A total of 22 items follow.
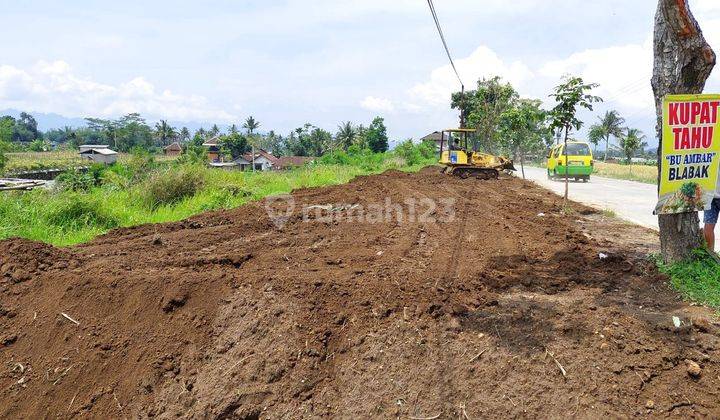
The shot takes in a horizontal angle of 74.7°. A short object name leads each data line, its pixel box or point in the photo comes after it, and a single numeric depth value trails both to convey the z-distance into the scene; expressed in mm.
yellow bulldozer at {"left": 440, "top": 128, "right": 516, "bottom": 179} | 19062
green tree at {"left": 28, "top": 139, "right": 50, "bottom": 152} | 74581
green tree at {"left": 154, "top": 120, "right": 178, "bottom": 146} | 100500
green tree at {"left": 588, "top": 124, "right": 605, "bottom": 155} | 62519
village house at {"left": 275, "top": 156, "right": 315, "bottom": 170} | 60656
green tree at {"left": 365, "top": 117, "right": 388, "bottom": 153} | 54750
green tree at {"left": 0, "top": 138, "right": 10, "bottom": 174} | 26781
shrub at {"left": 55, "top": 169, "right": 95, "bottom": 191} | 10305
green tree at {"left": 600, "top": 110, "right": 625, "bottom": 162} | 67188
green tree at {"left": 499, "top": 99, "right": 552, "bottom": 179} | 11039
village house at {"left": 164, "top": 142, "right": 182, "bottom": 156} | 83562
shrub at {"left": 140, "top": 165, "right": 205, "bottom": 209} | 11992
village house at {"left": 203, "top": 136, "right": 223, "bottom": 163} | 72812
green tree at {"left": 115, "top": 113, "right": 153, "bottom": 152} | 91438
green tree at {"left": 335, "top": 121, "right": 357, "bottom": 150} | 63719
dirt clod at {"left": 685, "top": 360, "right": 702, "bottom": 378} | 3059
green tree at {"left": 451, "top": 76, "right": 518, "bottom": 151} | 28609
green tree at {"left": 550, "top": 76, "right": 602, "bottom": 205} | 10273
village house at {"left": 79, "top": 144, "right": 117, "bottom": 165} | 58728
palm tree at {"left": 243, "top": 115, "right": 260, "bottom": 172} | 86250
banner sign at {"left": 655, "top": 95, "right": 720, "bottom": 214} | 4594
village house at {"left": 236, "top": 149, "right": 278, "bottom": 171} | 67062
